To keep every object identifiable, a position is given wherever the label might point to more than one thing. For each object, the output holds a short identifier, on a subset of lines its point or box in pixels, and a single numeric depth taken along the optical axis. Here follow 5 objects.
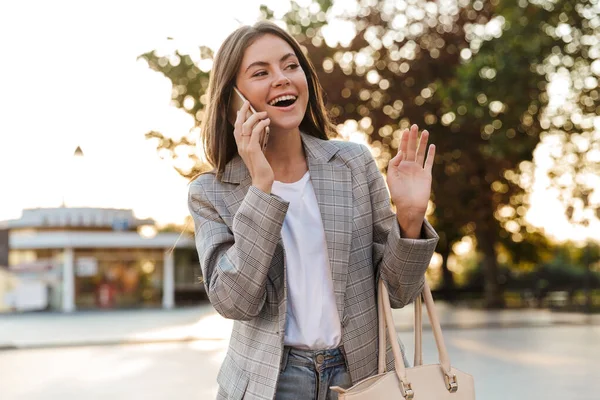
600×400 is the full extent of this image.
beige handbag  2.16
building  36.97
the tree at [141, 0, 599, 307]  21.48
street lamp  31.16
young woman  2.24
